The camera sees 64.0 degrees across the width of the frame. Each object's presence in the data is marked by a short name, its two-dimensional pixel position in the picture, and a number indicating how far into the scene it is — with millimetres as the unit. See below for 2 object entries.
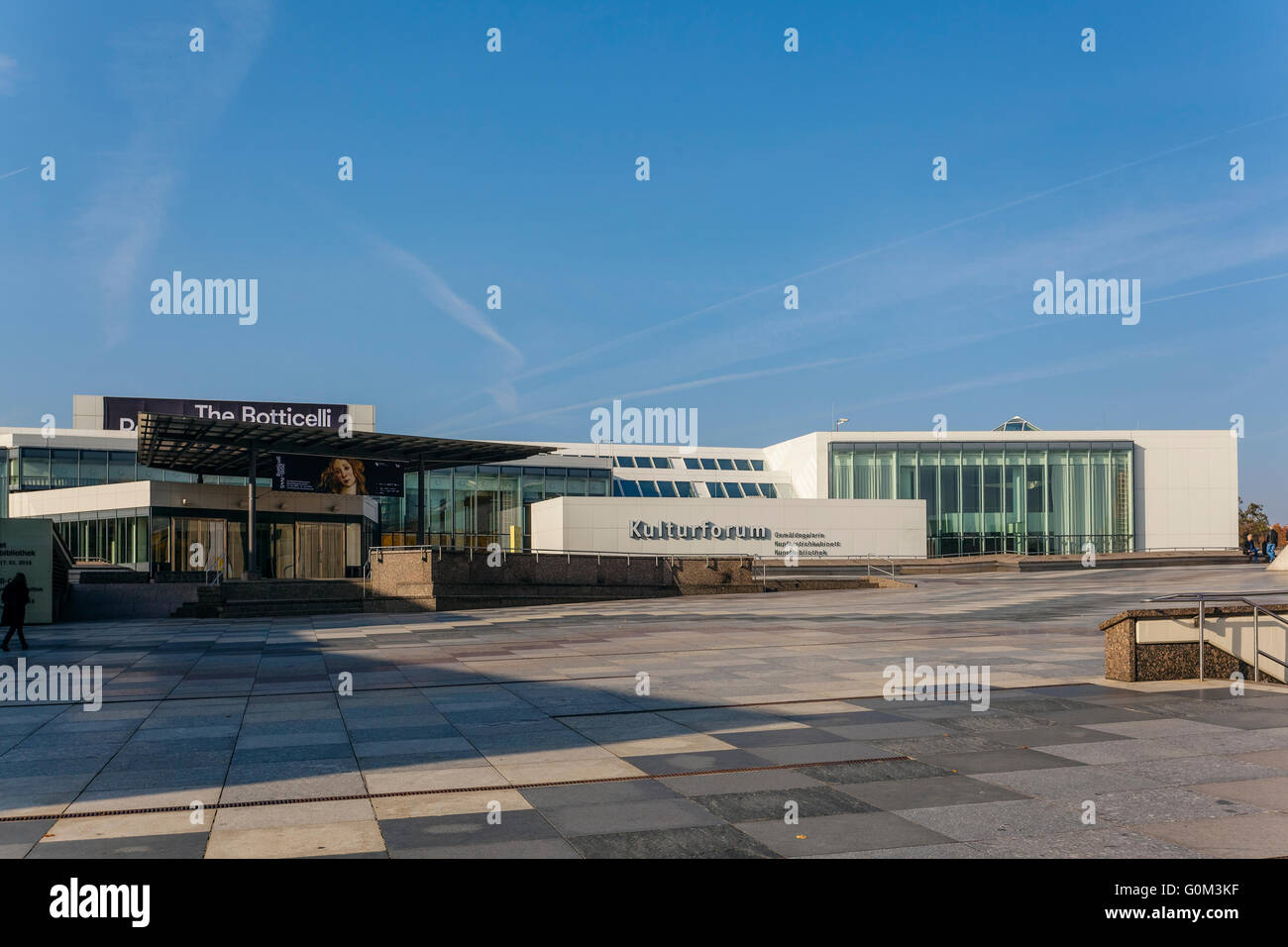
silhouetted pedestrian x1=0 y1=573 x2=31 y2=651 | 21469
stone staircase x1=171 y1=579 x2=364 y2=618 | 34281
